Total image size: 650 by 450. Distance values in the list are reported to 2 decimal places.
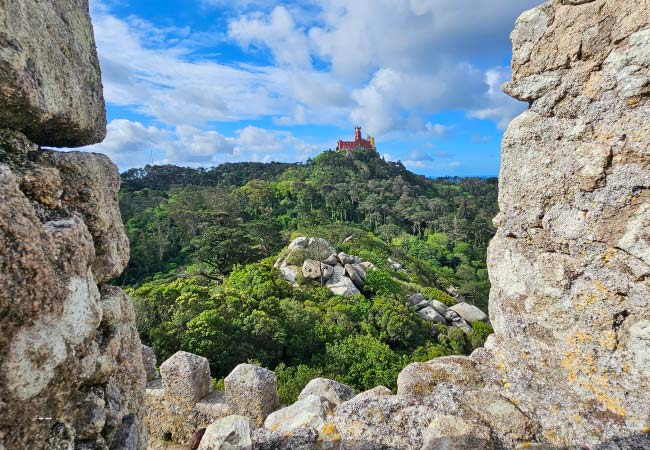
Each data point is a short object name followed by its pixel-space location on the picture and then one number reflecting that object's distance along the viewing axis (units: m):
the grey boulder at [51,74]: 1.70
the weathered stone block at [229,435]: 3.74
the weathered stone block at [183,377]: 6.54
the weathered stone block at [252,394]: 6.24
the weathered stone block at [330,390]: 5.91
